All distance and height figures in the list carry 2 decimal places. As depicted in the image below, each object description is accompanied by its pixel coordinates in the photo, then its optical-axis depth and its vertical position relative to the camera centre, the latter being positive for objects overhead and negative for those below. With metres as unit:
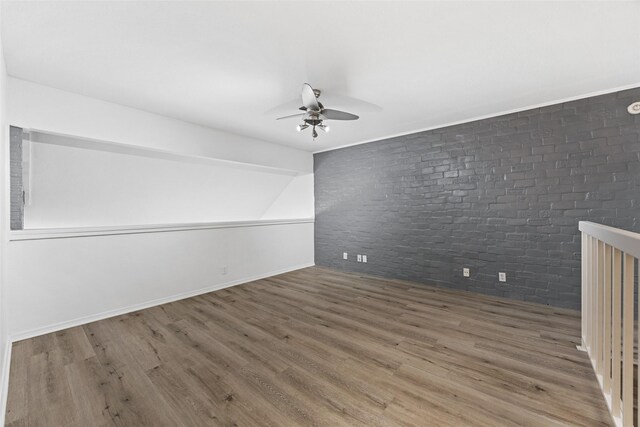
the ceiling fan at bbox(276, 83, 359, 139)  2.15 +0.95
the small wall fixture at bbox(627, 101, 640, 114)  2.53 +1.05
